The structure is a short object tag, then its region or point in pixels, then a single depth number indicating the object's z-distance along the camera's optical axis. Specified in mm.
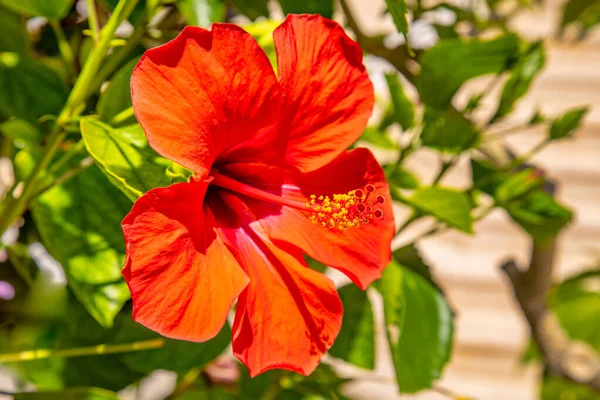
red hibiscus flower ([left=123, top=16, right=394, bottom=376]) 440
